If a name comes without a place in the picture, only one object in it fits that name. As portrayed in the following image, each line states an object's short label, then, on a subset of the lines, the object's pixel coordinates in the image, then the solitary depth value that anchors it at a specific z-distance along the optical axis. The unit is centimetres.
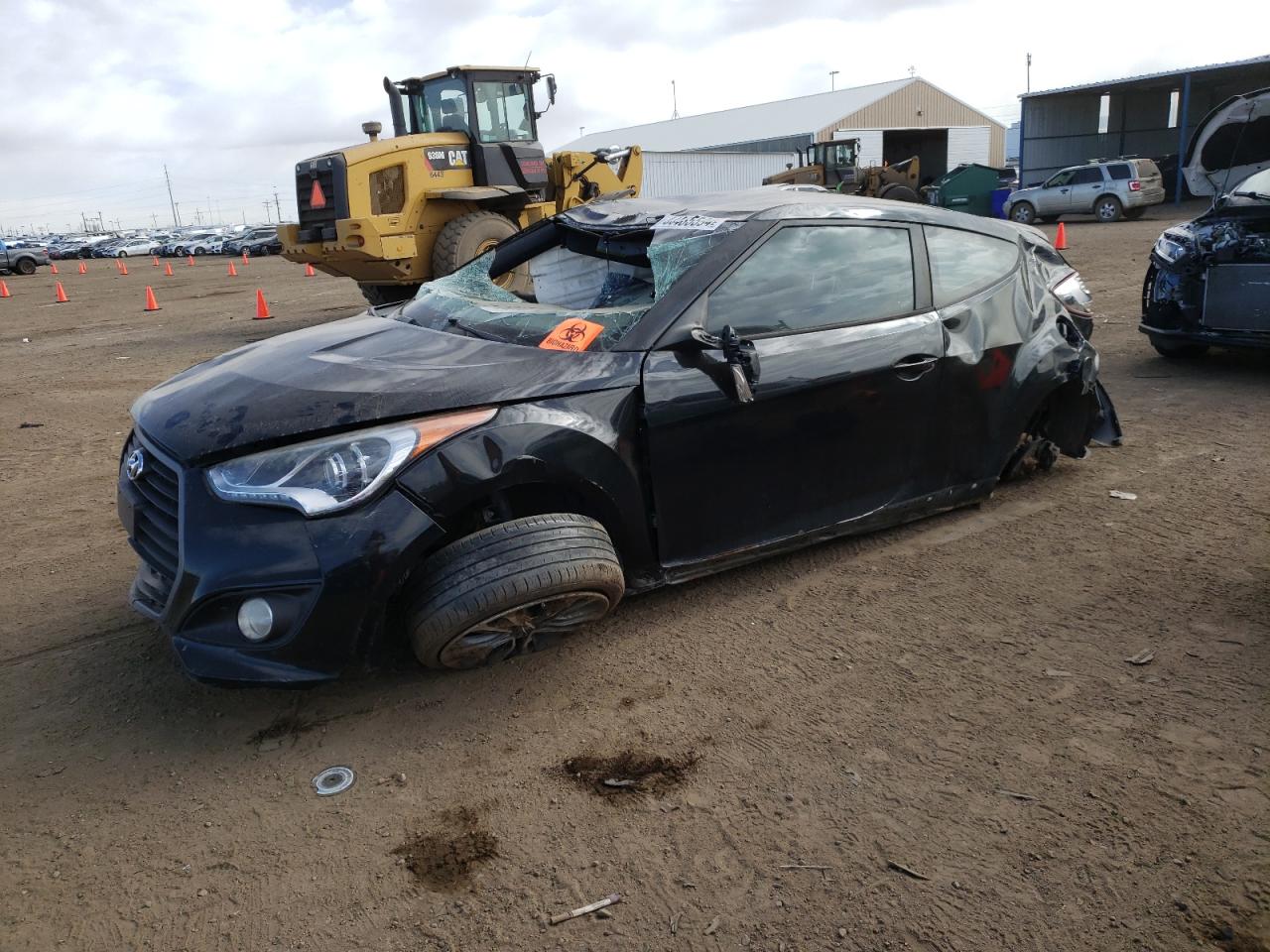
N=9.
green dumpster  2695
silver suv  2484
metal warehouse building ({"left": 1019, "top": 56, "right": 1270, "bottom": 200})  3381
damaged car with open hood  642
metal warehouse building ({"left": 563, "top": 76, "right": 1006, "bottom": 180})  4966
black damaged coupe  266
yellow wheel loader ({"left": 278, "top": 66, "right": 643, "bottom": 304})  1118
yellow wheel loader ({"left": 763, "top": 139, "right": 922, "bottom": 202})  2553
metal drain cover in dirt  262
